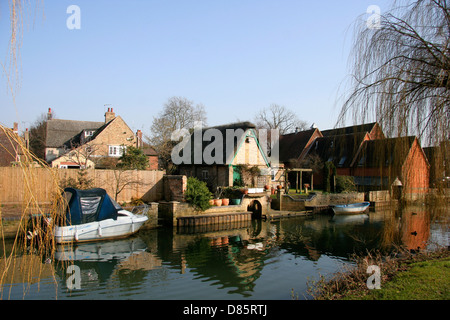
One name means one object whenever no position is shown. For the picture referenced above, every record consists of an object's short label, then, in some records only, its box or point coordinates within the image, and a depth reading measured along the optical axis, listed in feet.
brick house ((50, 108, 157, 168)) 100.99
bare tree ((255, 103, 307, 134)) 192.65
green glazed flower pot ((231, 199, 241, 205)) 77.56
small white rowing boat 92.63
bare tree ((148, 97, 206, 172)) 124.77
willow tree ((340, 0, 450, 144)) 20.48
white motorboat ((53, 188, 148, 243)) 50.52
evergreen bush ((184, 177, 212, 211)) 68.80
